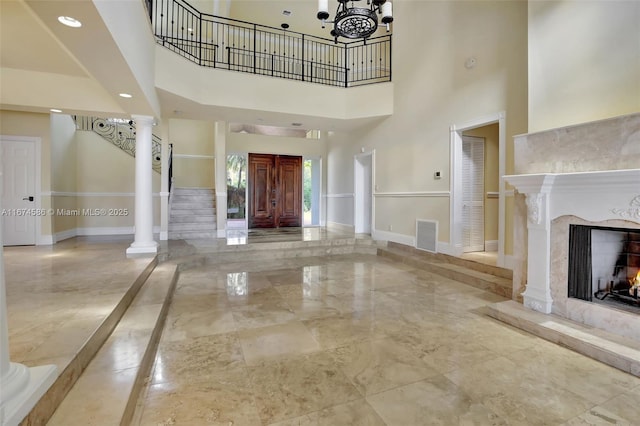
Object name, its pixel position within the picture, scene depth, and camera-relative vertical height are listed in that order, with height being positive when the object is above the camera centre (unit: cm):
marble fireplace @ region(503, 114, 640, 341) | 255 +4
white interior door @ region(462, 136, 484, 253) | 542 +22
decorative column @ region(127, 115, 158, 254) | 494 +28
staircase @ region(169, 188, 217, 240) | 734 -22
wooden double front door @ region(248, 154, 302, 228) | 957 +47
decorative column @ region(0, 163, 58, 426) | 126 -81
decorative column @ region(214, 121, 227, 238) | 704 +70
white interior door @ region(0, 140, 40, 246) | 546 +22
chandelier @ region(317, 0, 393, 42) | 345 +217
